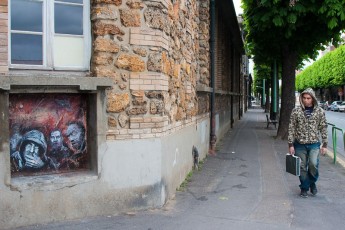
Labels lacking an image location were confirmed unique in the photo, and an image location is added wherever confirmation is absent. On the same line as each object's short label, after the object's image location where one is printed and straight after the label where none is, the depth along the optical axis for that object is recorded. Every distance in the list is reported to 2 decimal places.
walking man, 6.91
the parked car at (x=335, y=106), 59.31
